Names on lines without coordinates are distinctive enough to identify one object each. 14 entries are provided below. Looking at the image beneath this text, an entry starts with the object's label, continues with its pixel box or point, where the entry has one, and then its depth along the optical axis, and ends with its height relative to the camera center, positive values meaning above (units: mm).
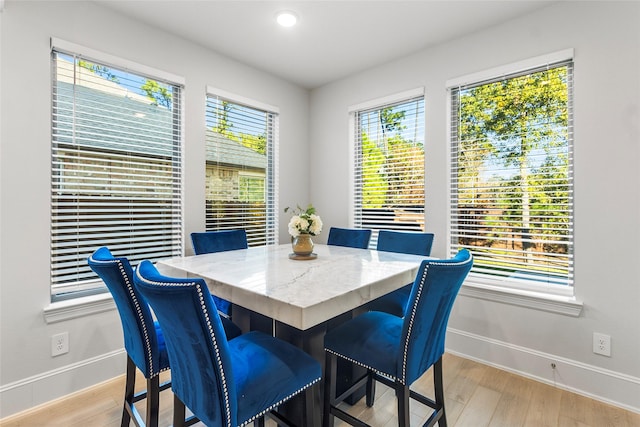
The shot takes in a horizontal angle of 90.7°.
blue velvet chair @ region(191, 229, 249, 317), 2445 -257
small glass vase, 2127 -244
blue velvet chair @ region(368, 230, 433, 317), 2148 -309
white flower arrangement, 2102 -96
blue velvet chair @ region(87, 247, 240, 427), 1310 -505
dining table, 1221 -334
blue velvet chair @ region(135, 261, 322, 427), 953 -583
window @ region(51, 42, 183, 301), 2158 +334
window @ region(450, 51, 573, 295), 2277 +254
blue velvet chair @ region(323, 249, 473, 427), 1271 -602
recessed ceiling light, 2375 +1473
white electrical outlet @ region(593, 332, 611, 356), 2051 -886
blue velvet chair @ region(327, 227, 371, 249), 2773 -253
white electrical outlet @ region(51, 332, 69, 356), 2066 -878
